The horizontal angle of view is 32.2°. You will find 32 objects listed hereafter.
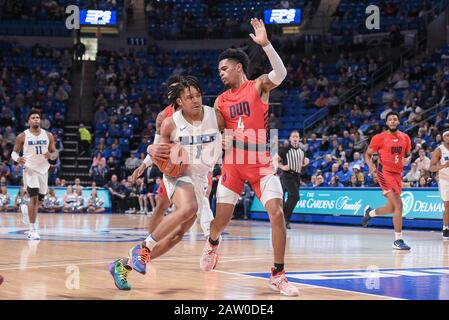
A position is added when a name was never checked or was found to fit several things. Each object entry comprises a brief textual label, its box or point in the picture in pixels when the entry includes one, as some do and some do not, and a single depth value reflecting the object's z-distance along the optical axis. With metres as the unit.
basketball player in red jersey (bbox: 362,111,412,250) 12.27
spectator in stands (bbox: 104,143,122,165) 27.30
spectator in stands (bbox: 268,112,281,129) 26.55
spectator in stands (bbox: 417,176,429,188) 17.58
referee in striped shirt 16.88
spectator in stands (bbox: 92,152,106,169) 26.45
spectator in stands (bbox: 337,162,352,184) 19.69
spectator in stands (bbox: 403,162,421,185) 18.20
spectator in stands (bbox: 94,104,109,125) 29.83
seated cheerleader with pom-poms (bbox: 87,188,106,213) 24.78
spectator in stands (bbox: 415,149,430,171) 18.11
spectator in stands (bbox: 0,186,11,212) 24.52
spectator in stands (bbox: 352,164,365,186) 19.20
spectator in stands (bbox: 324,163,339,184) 20.10
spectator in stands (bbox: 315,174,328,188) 20.09
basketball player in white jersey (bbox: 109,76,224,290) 6.66
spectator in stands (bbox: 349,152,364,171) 20.05
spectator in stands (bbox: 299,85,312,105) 28.43
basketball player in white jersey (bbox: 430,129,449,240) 14.30
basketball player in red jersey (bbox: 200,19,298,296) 6.88
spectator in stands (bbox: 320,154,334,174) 21.42
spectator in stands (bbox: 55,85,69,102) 31.31
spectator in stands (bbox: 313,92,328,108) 27.54
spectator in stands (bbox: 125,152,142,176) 26.24
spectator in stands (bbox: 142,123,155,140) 28.36
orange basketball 6.80
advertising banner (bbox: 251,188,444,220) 16.81
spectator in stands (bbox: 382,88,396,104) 25.05
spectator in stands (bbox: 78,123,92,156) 28.42
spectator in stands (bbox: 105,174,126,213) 25.06
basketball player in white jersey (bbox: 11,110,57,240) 13.24
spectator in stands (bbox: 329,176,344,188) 19.78
